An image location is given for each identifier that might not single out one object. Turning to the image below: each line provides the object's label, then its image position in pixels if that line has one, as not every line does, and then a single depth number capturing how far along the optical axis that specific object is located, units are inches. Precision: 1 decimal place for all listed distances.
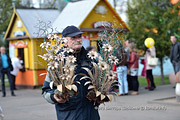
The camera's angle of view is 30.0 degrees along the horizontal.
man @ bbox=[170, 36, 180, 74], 485.4
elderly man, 147.7
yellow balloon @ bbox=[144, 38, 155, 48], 494.7
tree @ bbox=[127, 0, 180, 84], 568.7
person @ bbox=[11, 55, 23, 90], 598.2
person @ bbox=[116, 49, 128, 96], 455.8
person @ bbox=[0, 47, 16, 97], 507.8
